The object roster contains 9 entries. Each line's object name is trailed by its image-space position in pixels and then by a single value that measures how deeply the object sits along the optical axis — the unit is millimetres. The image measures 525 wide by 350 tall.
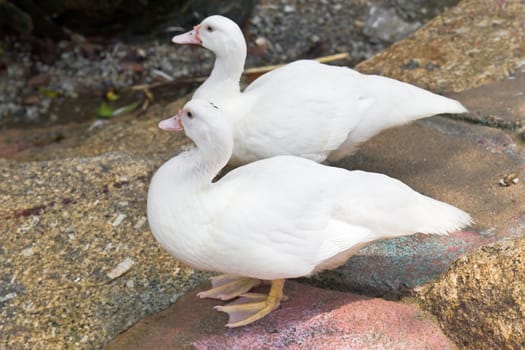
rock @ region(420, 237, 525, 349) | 1957
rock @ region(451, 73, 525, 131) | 3006
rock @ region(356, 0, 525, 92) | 3494
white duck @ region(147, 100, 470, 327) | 2111
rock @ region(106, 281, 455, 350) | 2092
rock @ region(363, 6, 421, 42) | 5012
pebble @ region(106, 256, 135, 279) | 2537
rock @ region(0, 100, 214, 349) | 2350
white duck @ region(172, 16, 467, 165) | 2744
